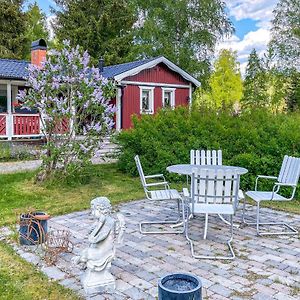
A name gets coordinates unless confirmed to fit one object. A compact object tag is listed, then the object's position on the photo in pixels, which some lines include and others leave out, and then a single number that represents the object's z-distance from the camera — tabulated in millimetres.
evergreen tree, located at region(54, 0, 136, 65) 24828
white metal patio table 4559
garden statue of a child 2965
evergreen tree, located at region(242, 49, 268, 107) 23688
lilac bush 6973
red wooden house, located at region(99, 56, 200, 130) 15477
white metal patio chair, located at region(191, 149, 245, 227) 5719
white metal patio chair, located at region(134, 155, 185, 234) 4574
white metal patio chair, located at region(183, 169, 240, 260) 4035
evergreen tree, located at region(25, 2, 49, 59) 29700
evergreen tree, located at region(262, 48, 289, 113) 23278
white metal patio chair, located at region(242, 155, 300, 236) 4579
